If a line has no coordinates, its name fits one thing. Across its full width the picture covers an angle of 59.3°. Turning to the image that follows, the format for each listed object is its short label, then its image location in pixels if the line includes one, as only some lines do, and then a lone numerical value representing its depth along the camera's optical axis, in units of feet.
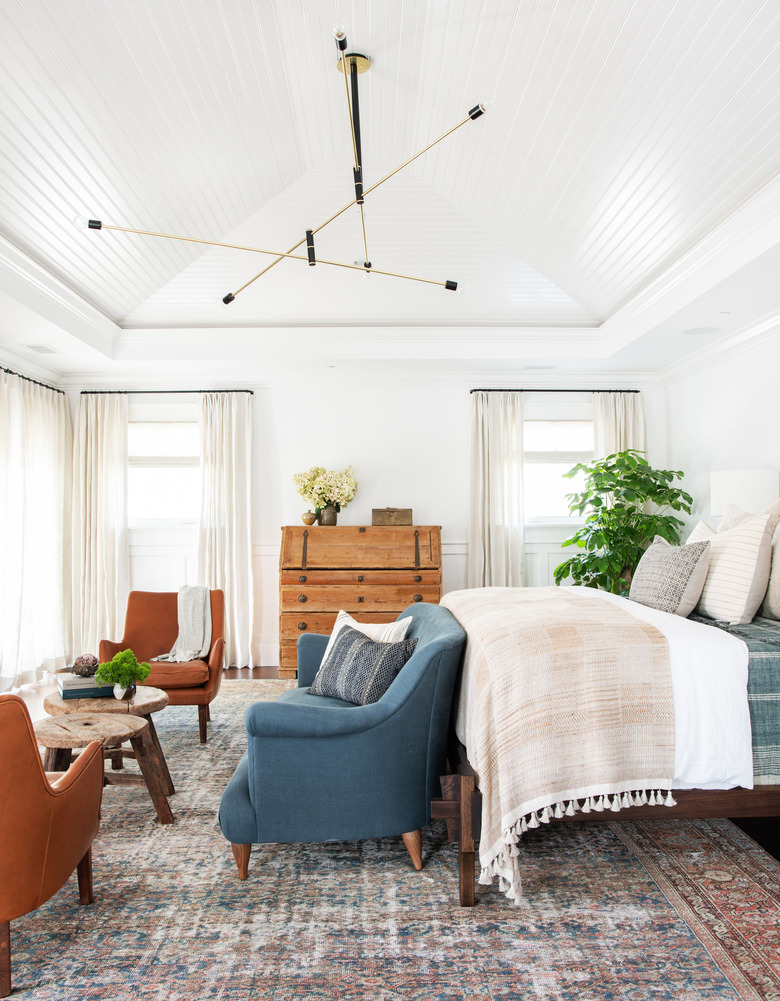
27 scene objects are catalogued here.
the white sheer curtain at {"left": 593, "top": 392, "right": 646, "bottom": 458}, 20.47
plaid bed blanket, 7.84
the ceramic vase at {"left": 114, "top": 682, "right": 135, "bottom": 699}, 10.62
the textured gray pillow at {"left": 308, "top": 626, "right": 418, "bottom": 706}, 9.15
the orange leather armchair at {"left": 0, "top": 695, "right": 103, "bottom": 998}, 5.82
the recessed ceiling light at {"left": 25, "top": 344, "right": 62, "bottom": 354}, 17.01
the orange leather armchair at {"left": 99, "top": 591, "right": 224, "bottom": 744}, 13.07
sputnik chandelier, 7.89
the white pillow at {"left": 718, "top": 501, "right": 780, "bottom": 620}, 9.84
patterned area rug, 6.16
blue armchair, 7.77
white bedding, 7.72
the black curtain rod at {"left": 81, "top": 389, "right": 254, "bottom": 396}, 20.35
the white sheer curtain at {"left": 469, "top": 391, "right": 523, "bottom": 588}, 20.11
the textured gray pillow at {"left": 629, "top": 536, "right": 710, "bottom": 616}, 10.35
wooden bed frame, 7.43
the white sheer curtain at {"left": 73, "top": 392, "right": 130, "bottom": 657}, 19.93
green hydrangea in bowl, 10.55
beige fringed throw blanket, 7.39
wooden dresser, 18.13
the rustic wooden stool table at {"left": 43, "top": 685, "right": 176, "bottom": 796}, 10.19
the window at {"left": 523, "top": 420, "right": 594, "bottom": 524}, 20.84
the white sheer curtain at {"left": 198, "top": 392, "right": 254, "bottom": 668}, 19.94
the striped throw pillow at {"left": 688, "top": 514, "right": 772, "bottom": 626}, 9.77
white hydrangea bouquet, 19.04
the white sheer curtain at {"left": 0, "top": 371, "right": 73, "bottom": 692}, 17.06
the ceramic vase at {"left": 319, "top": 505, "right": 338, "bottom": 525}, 19.07
